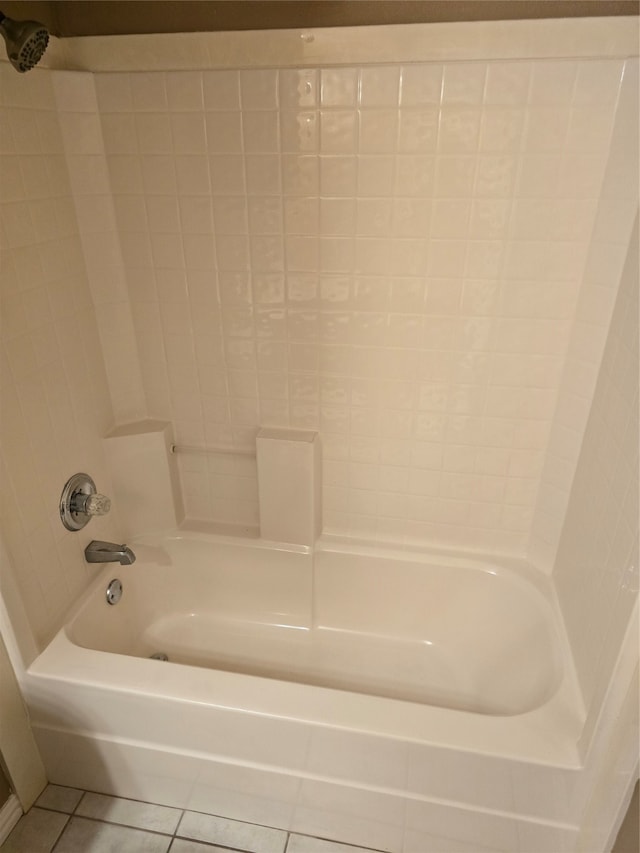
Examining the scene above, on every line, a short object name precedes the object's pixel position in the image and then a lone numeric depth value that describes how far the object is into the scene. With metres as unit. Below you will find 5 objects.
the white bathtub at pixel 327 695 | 1.22
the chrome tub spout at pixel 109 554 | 1.58
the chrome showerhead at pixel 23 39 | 0.99
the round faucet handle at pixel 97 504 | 1.52
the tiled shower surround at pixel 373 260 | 1.29
